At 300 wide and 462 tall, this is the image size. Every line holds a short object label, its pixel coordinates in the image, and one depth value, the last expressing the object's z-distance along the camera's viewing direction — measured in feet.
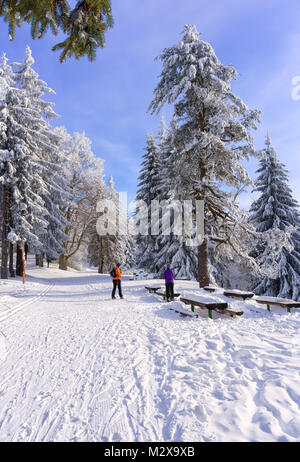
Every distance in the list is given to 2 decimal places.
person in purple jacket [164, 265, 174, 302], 34.53
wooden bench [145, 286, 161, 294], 41.67
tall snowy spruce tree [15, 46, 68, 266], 76.79
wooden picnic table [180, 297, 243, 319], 23.92
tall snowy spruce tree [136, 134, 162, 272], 76.33
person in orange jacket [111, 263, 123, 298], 37.99
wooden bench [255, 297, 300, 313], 25.34
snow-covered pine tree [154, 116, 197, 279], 63.05
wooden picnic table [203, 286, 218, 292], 36.91
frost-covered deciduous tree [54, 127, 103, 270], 101.19
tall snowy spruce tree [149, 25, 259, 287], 37.93
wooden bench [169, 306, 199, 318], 24.95
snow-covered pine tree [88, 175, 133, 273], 106.52
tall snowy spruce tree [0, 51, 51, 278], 56.08
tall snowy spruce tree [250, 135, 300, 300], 56.65
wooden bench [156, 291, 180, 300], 35.71
